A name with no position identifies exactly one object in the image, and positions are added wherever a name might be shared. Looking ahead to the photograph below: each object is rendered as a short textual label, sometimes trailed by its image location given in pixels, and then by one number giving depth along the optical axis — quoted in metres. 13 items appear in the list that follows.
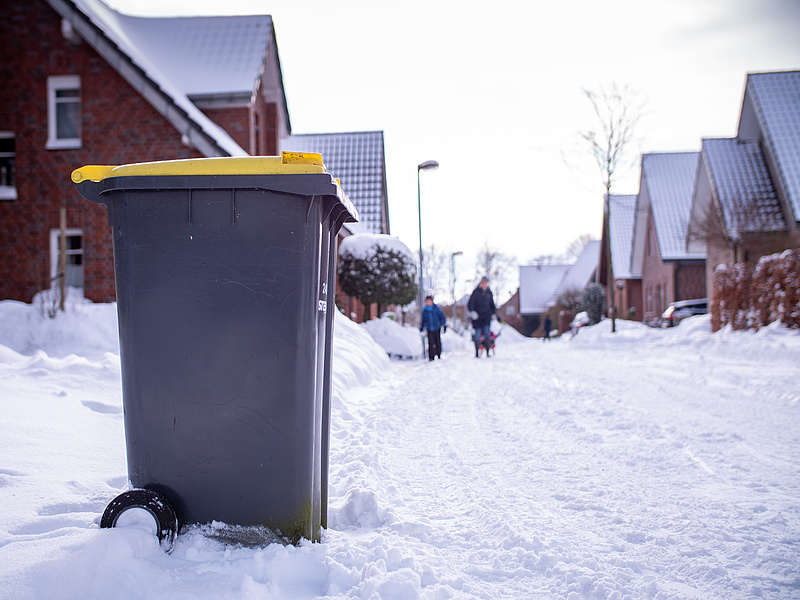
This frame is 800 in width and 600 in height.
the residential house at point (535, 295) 62.38
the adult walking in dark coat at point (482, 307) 14.70
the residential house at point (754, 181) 19.67
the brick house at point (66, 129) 12.27
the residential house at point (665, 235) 29.41
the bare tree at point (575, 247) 84.75
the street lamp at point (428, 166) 19.03
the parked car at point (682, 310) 25.19
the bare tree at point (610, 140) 22.66
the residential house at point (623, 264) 35.47
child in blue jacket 14.35
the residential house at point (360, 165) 26.25
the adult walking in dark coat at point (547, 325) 45.38
